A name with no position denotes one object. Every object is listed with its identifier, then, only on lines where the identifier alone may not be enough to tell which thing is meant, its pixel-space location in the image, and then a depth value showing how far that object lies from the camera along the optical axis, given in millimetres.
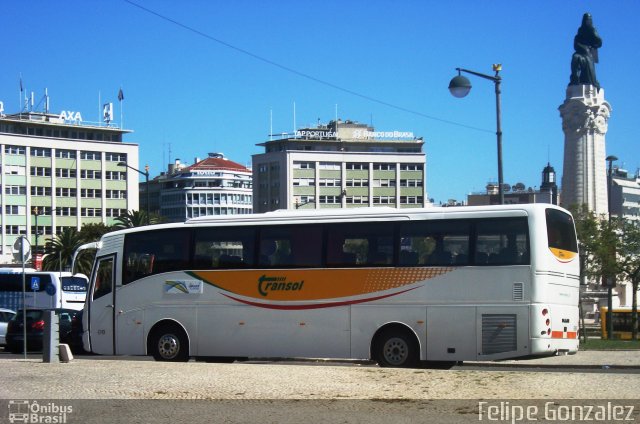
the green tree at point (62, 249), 77938
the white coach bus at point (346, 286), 18281
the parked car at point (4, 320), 34281
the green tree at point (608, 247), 56594
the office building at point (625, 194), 167625
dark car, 30906
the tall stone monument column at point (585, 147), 83688
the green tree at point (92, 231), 81812
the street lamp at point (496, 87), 25047
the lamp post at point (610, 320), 44062
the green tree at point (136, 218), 64625
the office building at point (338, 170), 139250
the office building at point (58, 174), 112625
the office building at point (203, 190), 175625
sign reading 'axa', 119312
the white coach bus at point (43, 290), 43531
